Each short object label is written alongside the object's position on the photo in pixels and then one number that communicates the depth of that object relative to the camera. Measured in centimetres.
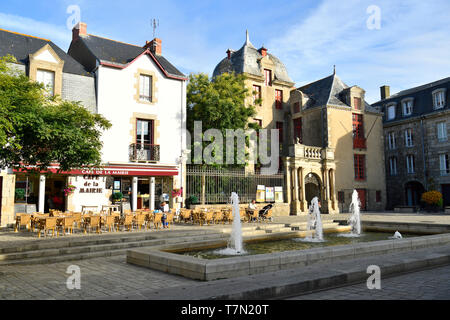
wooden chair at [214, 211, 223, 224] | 1498
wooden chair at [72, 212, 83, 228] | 1177
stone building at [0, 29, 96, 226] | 1570
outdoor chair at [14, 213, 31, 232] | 1182
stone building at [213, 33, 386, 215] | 2417
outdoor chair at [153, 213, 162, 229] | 1286
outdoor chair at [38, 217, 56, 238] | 1021
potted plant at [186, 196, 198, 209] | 1820
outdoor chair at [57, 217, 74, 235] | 1055
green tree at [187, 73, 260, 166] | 2059
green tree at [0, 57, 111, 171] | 757
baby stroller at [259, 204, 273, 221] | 1658
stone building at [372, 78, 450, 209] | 2852
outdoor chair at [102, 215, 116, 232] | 1171
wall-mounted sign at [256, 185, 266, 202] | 2083
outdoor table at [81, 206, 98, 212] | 1505
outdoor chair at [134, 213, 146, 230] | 1248
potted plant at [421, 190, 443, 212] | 2542
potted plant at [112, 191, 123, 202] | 1691
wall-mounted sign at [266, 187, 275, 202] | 2131
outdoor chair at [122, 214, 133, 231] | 1209
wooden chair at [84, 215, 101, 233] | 1139
